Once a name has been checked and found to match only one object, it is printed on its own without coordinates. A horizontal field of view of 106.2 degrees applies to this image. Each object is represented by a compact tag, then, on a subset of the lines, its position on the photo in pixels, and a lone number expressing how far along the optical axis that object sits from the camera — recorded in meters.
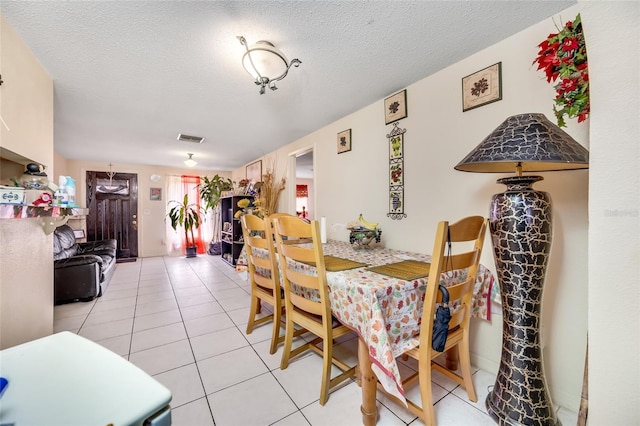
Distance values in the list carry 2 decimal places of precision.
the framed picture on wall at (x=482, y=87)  1.63
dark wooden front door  5.42
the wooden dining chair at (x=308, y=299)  1.32
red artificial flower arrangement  0.98
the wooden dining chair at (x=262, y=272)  1.77
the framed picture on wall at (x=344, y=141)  2.84
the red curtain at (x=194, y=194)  6.27
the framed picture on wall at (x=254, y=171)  4.95
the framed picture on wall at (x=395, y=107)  2.21
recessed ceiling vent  3.58
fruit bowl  2.15
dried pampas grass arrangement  4.05
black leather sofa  2.87
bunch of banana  2.23
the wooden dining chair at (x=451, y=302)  1.07
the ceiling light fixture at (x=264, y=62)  1.53
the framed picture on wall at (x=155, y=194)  5.98
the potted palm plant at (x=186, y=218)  5.94
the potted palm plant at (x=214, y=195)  5.65
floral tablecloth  1.05
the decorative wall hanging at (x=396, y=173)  2.22
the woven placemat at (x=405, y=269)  1.31
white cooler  0.45
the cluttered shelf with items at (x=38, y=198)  1.26
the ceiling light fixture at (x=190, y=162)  4.55
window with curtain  6.10
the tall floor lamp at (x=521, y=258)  1.11
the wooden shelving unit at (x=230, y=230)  4.76
